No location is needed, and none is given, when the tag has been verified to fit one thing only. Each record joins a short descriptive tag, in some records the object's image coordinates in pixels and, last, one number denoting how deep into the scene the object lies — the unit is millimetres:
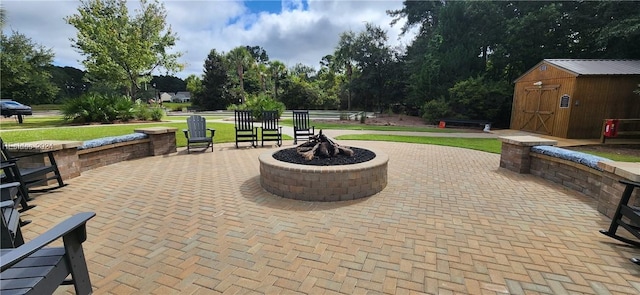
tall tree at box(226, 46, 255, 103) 31425
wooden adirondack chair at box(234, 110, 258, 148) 8152
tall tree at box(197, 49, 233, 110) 33906
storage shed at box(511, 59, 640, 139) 10016
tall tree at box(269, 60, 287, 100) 35625
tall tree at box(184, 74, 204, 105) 34925
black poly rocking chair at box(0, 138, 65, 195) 3307
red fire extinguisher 8961
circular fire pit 3736
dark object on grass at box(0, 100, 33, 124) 16338
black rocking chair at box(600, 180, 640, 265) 2491
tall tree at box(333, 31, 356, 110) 26022
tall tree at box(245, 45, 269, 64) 63625
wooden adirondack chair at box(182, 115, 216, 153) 7336
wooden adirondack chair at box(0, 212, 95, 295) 1311
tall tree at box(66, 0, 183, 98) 16094
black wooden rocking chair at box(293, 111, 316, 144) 8164
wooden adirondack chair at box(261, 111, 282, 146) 8277
